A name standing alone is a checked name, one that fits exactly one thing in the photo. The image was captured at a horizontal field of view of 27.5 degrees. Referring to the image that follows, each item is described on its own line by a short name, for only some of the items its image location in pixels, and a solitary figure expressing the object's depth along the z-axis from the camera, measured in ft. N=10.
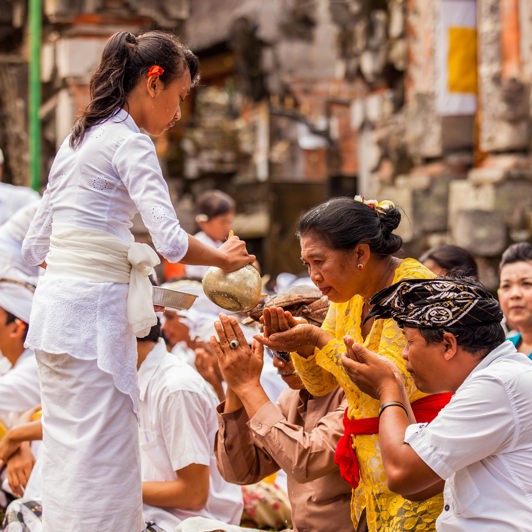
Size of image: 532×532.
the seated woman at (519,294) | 15.53
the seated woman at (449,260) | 16.08
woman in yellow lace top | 10.58
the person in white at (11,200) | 21.40
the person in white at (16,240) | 18.57
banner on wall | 38.70
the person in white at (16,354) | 16.02
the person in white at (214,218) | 25.18
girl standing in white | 10.84
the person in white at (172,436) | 13.10
